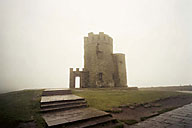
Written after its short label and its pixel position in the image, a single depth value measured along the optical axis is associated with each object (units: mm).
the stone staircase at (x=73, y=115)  4680
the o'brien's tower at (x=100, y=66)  19672
